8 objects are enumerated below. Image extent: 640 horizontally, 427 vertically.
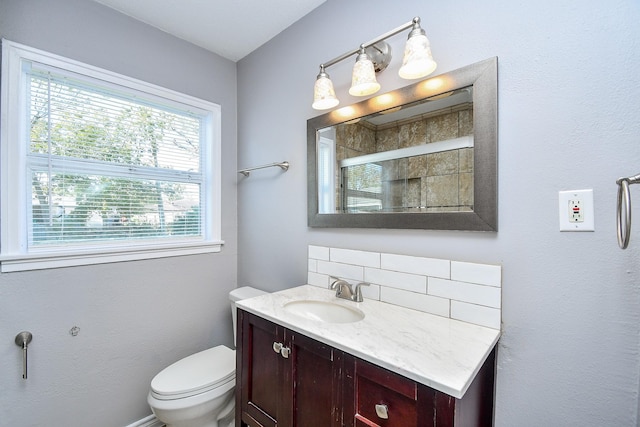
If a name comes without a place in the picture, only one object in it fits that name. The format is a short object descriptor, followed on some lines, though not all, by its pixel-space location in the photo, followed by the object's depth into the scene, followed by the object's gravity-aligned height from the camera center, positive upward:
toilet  1.28 -0.86
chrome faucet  1.24 -0.37
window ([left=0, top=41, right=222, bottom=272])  1.27 +0.26
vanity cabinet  0.70 -0.55
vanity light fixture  0.97 +0.56
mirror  0.98 +0.23
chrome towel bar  1.69 +0.29
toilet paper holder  1.26 -0.60
